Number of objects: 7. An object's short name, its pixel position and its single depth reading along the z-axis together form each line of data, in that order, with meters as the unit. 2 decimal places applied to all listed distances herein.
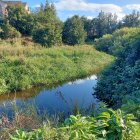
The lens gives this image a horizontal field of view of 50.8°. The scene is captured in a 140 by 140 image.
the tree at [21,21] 20.40
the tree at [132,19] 26.58
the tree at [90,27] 27.90
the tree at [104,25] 28.32
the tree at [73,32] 19.54
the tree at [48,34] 15.37
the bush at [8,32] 17.73
